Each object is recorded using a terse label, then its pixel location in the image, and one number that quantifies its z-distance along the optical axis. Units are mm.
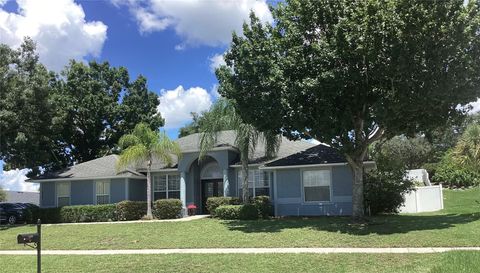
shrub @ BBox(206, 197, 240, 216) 25797
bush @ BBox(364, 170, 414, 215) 23875
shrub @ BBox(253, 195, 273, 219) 24575
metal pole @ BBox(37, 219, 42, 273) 8822
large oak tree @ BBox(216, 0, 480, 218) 15836
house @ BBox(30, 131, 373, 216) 25234
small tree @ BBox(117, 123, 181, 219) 27031
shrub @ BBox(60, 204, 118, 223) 27953
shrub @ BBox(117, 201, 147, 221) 27422
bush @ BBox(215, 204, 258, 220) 23609
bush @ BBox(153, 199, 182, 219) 27109
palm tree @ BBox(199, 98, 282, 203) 24281
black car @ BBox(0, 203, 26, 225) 31203
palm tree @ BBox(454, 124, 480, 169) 23344
